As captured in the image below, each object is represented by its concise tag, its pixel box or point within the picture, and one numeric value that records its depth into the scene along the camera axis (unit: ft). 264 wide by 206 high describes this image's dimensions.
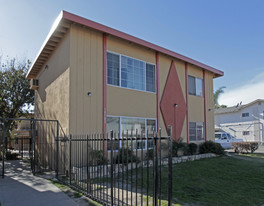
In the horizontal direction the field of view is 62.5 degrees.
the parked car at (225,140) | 66.59
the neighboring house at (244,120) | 90.38
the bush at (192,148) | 41.65
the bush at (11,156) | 48.00
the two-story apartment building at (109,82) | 28.48
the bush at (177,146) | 38.09
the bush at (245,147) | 52.85
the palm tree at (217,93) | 113.80
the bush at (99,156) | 24.23
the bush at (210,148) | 44.42
